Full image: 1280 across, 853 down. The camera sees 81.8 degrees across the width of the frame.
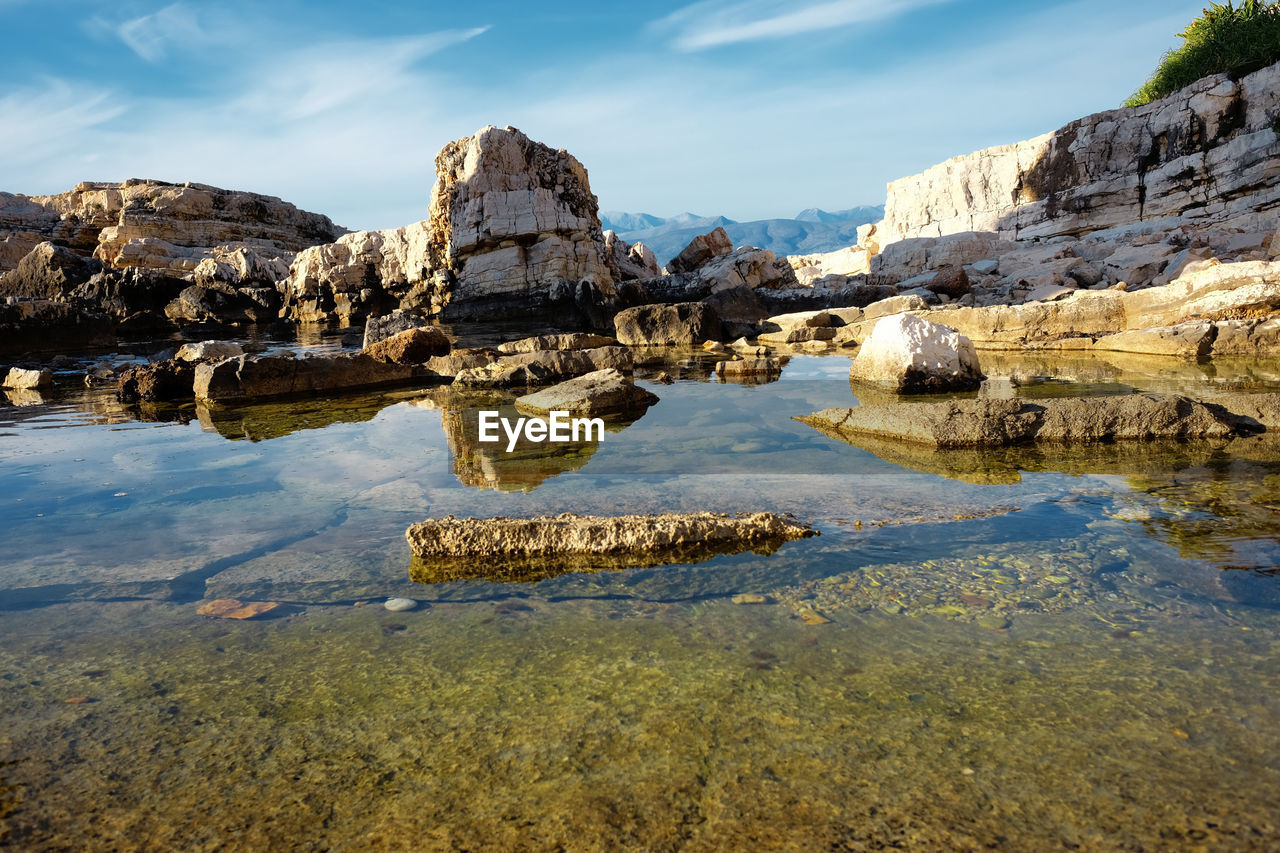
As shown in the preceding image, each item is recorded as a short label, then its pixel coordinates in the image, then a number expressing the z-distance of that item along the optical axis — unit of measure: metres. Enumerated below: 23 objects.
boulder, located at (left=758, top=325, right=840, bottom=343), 13.75
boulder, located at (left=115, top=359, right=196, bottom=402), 8.30
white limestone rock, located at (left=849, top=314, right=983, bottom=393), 7.25
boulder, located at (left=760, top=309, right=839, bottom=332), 14.69
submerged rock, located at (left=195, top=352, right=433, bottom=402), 8.11
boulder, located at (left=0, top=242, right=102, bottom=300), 24.19
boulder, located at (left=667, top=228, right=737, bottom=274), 30.33
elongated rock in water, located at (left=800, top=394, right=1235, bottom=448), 4.73
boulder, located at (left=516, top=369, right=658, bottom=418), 6.33
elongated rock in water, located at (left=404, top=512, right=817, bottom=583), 2.93
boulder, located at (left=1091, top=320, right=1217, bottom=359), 8.87
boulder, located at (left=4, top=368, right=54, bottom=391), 9.54
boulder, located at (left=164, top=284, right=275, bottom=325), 26.72
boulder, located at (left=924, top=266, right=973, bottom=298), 19.36
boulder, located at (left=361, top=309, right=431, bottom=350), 15.21
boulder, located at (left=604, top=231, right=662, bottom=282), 28.98
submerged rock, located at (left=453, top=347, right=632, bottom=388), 8.73
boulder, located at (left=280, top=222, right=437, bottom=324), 28.45
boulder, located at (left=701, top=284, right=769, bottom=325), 19.33
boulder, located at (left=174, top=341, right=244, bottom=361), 10.71
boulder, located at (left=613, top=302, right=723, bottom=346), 14.45
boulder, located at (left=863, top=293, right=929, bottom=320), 15.62
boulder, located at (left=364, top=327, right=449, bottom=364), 10.52
